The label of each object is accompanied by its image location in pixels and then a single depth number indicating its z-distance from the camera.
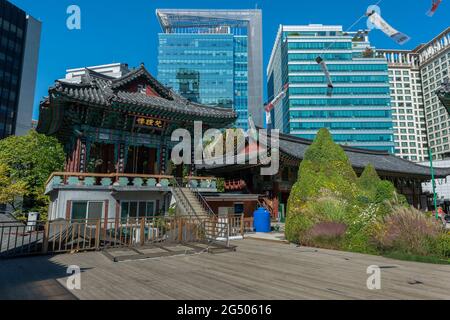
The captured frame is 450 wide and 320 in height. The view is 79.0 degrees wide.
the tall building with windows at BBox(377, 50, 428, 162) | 109.50
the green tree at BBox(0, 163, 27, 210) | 22.06
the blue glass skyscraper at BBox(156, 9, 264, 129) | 100.50
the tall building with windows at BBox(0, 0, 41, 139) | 63.69
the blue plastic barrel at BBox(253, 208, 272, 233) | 18.36
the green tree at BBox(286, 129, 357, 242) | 12.52
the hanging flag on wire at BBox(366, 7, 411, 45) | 15.47
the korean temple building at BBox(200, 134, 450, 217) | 25.30
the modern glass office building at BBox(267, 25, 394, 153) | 83.06
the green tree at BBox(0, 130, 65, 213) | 25.91
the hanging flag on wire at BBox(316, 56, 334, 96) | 26.38
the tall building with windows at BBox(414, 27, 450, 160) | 99.38
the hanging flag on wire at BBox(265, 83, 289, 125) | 37.78
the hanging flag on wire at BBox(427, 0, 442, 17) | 13.27
